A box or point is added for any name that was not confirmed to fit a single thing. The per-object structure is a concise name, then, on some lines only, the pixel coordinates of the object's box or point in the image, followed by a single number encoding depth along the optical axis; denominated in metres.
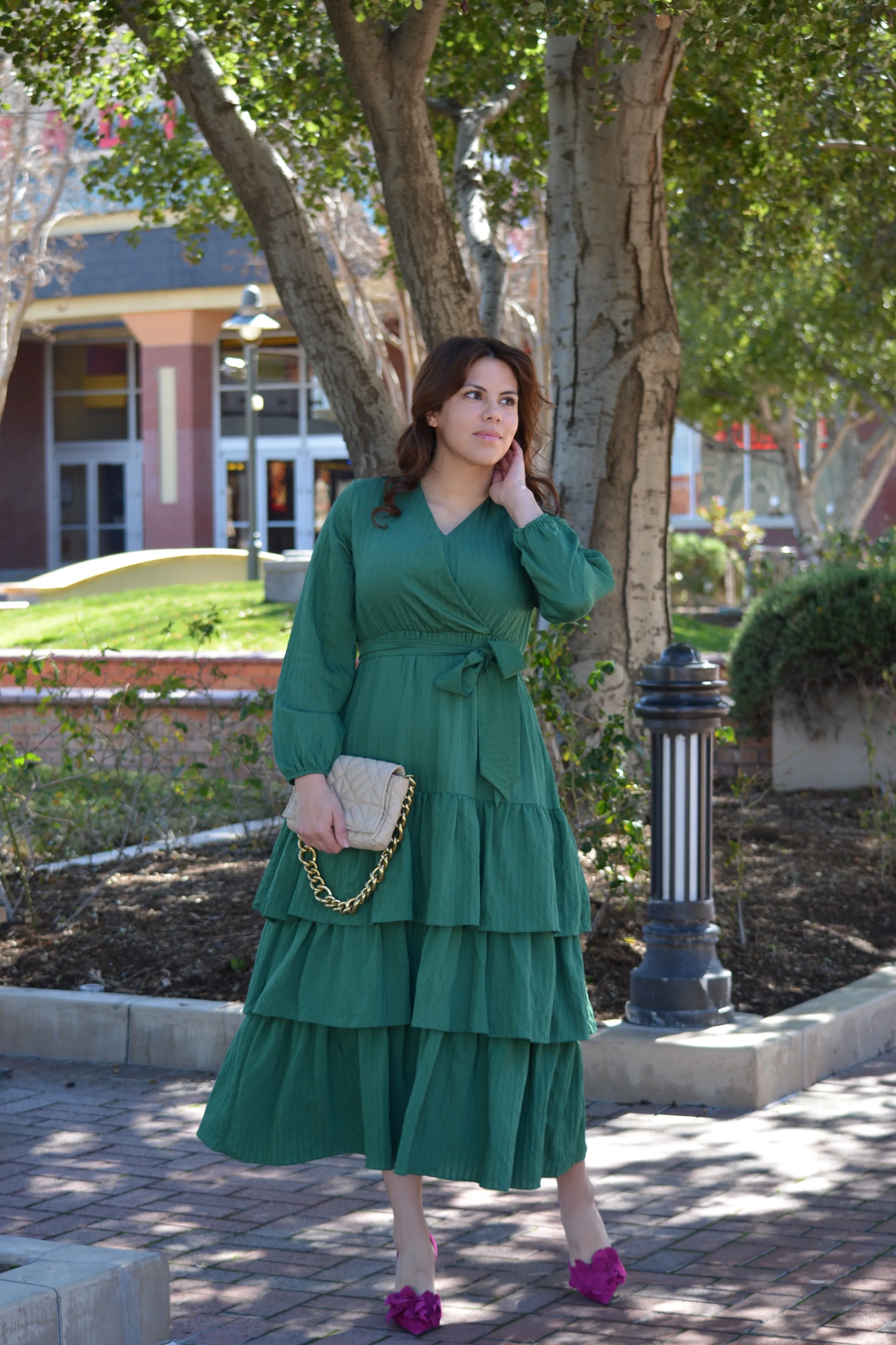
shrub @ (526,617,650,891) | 5.60
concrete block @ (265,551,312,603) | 16.78
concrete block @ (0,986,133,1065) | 5.34
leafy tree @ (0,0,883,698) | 6.98
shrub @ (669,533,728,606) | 29.58
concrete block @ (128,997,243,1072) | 5.16
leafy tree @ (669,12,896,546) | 9.00
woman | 3.20
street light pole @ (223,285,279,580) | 18.77
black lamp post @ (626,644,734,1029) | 5.01
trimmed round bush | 9.30
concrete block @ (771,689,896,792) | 9.62
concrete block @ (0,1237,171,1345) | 2.86
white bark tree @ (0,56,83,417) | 23.19
